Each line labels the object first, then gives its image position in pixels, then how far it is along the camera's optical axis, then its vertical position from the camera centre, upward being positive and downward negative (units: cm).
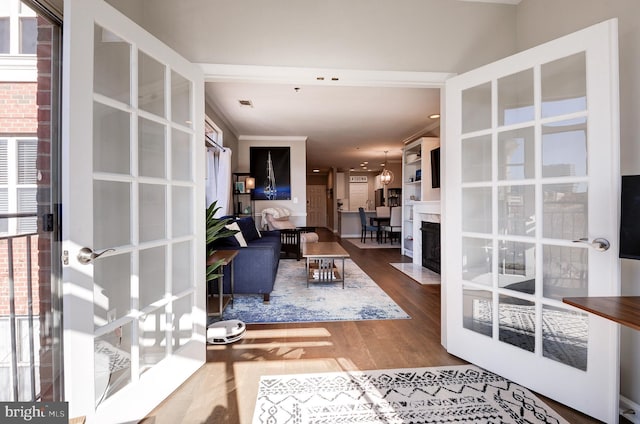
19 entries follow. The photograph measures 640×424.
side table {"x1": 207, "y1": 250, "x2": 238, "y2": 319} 265 -46
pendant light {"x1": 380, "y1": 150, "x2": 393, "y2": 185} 796 +94
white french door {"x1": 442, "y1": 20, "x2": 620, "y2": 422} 149 -3
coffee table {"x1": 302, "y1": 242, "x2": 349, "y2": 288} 385 -74
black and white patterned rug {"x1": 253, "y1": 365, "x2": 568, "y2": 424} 152 -110
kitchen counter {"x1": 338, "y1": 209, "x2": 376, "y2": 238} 998 -52
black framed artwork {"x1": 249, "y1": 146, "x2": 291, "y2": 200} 643 +93
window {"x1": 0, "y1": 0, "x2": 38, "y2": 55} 118 +79
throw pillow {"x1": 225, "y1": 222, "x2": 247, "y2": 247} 364 -34
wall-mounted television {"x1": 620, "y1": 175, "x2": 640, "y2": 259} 128 -3
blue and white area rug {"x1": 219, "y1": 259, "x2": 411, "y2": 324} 290 -108
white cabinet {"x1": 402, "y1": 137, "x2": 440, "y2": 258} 543 +63
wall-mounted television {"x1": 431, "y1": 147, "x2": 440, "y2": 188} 510 +78
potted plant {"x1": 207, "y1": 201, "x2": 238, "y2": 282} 229 -18
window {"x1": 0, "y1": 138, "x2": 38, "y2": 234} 119 +13
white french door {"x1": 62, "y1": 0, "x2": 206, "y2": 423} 121 -3
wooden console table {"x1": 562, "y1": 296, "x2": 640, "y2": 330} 104 -40
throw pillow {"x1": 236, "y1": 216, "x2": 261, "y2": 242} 440 -29
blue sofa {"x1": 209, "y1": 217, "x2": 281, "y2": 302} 328 -72
